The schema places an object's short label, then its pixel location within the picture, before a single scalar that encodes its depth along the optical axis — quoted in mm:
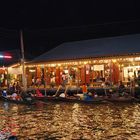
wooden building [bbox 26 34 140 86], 22965
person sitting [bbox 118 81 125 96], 20571
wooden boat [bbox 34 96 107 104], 19227
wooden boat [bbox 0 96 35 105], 20368
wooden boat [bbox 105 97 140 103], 19091
